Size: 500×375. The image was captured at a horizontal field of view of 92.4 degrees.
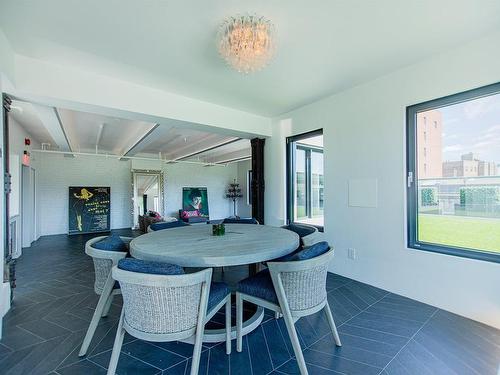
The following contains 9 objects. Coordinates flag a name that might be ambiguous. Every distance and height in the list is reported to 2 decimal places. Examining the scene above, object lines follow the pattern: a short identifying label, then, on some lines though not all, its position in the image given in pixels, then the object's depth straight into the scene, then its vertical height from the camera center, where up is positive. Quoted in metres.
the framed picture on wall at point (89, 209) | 7.16 -0.57
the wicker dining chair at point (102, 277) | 1.75 -0.65
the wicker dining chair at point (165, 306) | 1.29 -0.65
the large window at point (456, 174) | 2.26 +0.14
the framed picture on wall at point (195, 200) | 9.38 -0.39
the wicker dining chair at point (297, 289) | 1.50 -0.66
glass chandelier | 1.82 +1.16
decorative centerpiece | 2.36 -0.40
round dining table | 1.58 -0.44
